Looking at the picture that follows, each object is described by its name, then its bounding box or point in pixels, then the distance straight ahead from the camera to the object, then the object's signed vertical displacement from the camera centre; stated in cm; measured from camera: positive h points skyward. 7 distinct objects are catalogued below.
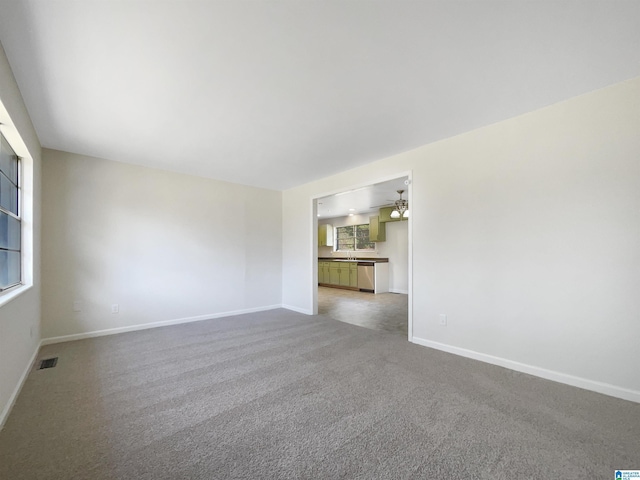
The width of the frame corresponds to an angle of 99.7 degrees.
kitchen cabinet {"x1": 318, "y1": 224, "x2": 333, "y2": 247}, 1045 +18
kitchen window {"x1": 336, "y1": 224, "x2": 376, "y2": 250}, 941 +3
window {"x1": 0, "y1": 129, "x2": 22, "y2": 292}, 231 +18
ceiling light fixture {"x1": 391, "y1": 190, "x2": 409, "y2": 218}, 689 +80
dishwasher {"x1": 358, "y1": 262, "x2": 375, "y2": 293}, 820 -117
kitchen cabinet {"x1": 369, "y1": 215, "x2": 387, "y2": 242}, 857 +28
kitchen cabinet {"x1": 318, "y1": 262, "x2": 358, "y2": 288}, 869 -120
